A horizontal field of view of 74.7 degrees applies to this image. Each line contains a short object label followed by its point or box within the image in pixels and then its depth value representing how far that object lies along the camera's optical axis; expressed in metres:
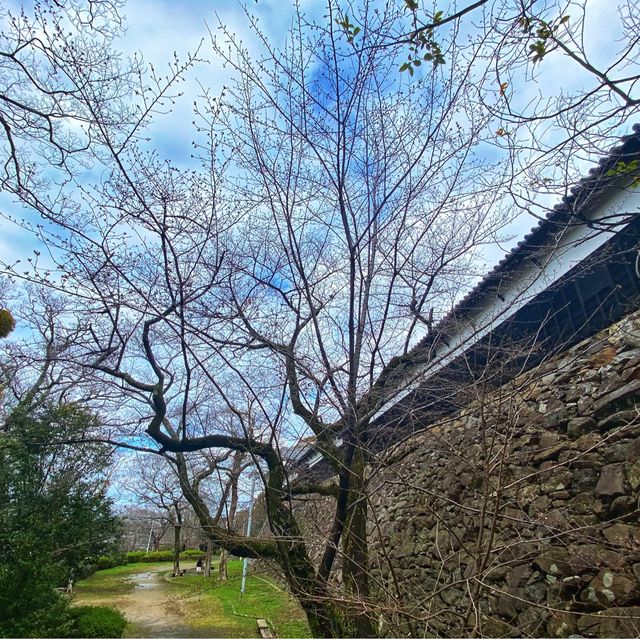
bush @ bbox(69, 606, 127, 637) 6.97
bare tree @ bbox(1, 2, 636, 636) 3.11
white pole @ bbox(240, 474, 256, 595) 4.65
